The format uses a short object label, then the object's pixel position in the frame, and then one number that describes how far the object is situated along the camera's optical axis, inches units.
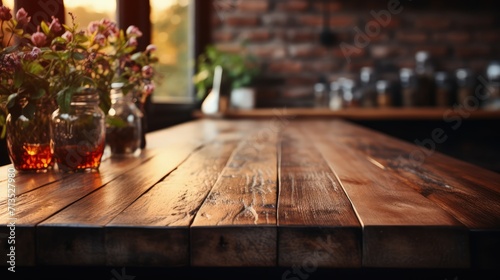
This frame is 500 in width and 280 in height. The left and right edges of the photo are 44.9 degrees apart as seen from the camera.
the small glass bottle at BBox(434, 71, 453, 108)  153.0
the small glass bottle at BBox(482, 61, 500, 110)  152.4
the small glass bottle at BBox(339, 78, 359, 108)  150.9
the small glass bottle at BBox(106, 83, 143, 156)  58.6
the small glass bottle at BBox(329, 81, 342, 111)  149.6
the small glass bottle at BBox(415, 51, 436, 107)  154.4
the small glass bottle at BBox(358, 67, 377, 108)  154.0
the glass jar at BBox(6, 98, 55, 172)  45.0
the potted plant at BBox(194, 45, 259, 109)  146.2
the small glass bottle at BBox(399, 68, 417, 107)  153.3
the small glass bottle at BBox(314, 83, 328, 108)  155.3
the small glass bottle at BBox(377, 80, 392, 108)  153.1
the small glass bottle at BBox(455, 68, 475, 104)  152.9
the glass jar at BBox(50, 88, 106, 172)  45.3
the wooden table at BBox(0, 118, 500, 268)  27.2
